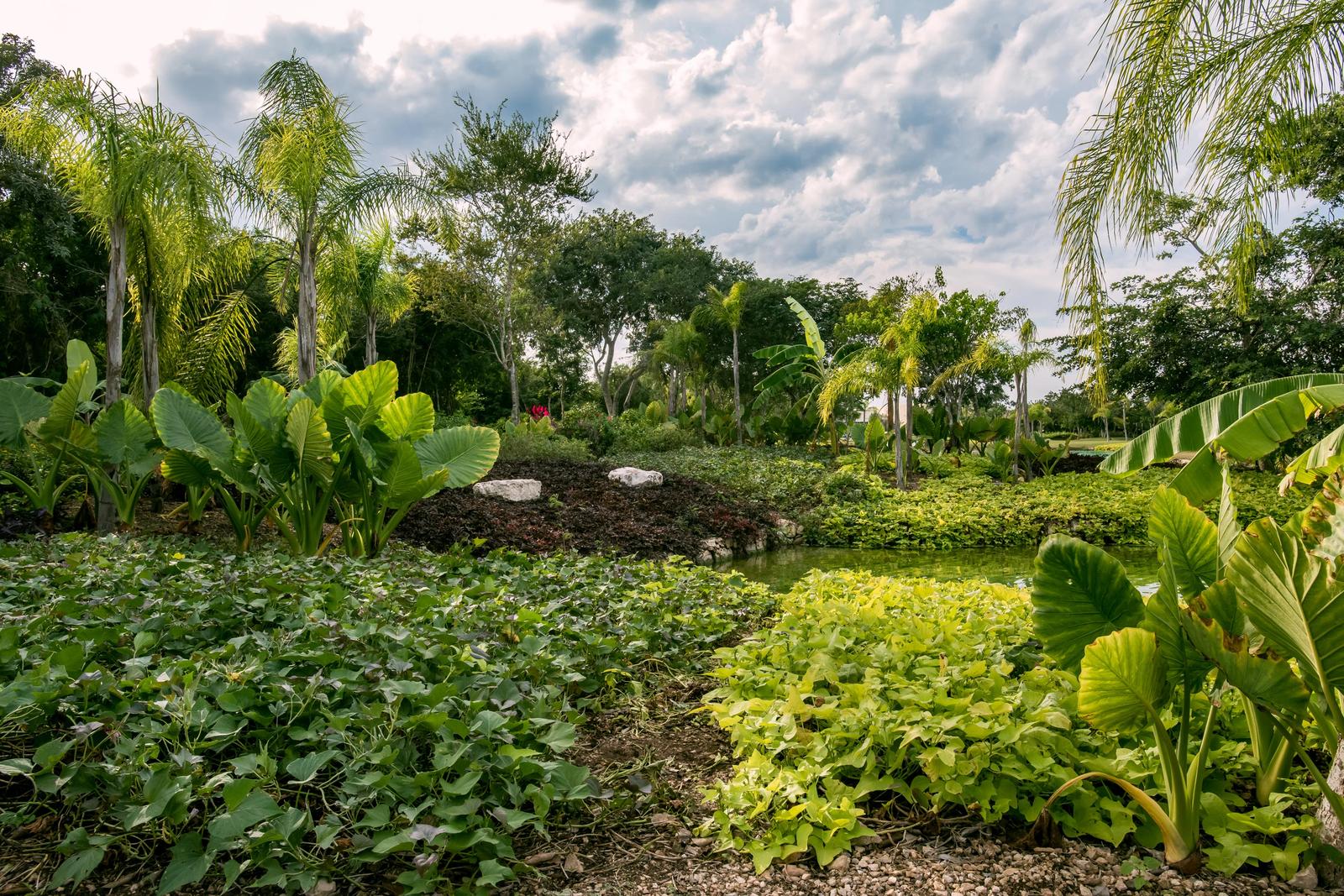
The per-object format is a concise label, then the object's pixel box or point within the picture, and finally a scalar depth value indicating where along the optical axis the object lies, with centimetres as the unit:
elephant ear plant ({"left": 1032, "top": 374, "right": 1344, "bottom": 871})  174
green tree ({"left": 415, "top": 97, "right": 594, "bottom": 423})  1875
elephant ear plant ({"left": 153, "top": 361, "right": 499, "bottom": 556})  552
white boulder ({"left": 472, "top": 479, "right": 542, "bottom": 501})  976
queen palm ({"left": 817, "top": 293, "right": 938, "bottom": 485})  1401
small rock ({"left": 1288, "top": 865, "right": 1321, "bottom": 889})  185
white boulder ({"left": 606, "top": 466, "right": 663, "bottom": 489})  1196
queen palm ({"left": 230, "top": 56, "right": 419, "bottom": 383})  845
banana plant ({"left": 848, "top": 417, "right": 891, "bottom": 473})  1569
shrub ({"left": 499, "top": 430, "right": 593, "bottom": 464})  1430
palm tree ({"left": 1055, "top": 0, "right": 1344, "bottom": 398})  446
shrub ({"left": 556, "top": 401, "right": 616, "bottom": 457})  1761
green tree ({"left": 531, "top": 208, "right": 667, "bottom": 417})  2580
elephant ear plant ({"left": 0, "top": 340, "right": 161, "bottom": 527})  589
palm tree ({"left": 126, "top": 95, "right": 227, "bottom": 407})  732
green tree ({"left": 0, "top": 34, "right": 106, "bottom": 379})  1392
